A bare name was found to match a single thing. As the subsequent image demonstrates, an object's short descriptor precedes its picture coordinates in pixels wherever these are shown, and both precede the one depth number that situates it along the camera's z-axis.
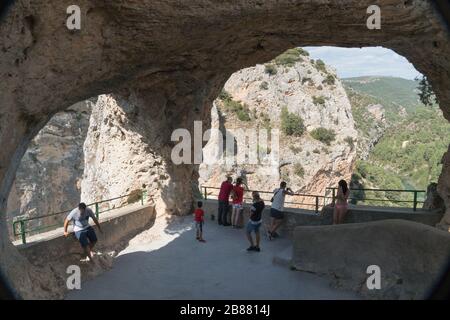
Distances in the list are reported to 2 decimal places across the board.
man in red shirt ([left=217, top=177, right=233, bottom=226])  11.84
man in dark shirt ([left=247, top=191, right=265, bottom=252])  9.41
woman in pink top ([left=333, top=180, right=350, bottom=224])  9.40
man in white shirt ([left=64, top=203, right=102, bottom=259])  8.22
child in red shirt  10.77
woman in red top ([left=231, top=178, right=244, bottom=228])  11.45
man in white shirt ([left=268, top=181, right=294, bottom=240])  10.28
